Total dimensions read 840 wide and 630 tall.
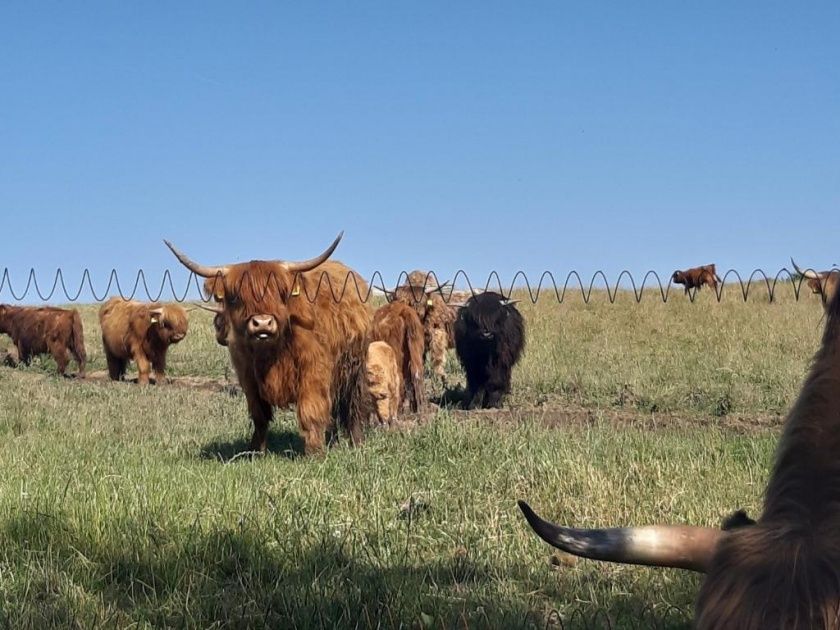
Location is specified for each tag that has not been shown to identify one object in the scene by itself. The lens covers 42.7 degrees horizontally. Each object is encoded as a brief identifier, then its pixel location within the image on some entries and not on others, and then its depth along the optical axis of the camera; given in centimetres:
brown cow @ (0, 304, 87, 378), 2330
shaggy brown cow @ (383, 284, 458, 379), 1777
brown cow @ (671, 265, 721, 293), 2845
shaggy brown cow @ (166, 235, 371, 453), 924
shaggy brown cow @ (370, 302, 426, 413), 1488
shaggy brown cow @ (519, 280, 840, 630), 227
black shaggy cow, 1628
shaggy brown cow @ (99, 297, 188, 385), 2181
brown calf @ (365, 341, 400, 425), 1254
